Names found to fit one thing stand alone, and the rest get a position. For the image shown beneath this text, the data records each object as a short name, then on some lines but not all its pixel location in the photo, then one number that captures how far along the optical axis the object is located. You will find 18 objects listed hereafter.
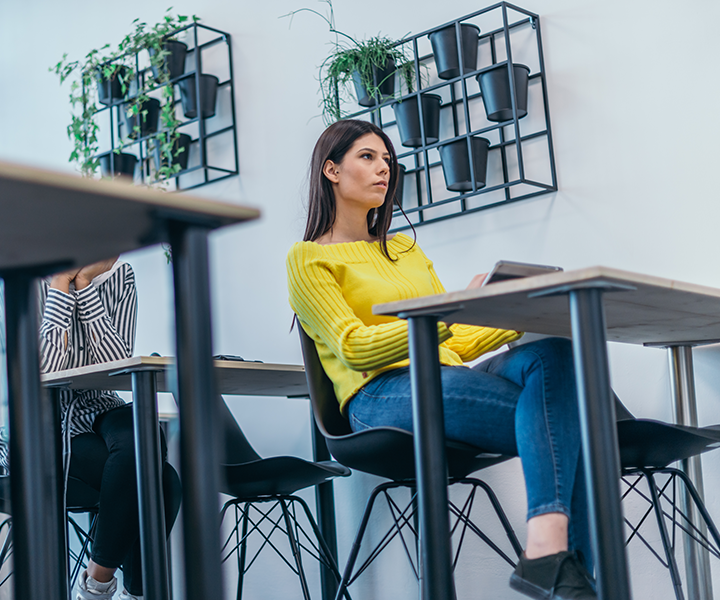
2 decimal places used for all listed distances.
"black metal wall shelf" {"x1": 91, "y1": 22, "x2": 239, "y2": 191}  3.43
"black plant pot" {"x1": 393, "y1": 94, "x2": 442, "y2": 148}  2.76
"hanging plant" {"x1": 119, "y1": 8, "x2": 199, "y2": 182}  3.43
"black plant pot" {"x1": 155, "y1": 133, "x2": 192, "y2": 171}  3.47
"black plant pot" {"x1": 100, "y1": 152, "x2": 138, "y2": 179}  3.58
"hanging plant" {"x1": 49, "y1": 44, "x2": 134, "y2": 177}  3.66
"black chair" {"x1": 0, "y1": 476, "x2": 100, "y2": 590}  2.35
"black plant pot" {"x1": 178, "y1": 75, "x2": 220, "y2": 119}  3.42
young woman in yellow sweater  1.38
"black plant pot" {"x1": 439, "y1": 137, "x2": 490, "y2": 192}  2.65
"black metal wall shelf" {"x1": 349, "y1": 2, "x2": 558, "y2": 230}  2.61
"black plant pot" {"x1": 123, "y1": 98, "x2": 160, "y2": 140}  3.52
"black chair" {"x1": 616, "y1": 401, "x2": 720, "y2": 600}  1.72
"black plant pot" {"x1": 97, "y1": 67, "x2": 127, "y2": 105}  3.66
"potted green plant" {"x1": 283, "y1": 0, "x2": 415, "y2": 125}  2.85
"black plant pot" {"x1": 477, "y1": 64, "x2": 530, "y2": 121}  2.59
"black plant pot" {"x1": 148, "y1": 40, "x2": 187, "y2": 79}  3.48
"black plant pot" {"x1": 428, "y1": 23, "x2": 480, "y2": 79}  2.69
